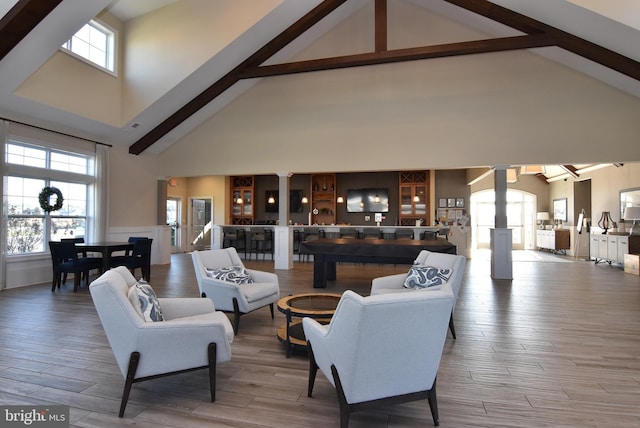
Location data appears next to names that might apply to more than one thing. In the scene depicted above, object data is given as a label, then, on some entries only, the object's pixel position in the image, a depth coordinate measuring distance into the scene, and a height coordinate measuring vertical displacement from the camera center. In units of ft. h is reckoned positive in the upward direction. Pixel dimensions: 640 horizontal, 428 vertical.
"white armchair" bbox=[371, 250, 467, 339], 11.80 -1.98
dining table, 19.83 -2.04
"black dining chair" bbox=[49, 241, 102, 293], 19.10 -2.66
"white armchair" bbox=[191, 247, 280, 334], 12.45 -2.79
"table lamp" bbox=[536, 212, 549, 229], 43.34 -0.02
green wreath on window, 20.43 +0.96
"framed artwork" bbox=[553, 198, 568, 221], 40.73 +1.09
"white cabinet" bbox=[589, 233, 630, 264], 27.94 -2.54
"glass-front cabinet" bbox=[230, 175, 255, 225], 41.98 +1.93
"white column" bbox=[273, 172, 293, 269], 27.89 -1.64
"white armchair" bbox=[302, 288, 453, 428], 6.02 -2.41
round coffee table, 10.06 -2.94
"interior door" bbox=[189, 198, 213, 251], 42.24 -0.93
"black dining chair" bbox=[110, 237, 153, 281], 20.85 -2.70
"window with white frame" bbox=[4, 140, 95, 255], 20.10 +1.34
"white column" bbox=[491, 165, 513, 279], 23.66 -1.38
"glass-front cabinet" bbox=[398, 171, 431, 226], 37.65 +2.20
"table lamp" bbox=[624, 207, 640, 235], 26.63 +0.19
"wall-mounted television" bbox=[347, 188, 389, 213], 39.27 +1.90
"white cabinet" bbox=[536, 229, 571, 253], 38.86 -2.54
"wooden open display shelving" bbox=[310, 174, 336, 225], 40.52 +2.15
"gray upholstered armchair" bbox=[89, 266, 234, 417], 7.33 -2.78
